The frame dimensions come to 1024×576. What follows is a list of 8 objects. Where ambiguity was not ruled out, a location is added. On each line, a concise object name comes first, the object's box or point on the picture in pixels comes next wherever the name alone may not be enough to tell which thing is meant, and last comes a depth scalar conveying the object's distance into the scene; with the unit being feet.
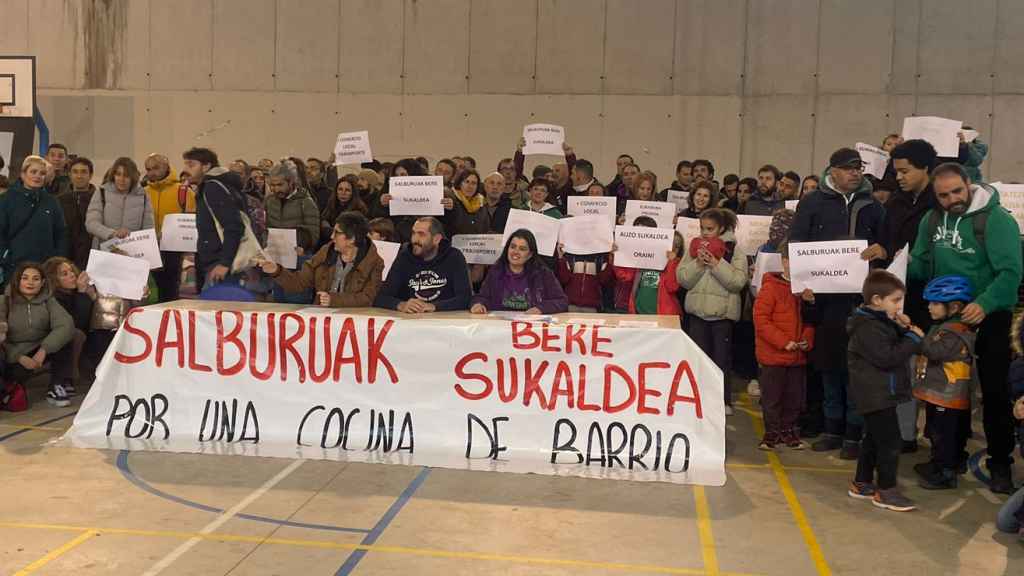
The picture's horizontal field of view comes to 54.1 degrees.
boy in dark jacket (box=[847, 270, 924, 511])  19.98
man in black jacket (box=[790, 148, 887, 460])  24.63
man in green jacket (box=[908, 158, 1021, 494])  21.04
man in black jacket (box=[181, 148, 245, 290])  28.89
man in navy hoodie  25.67
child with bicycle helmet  21.06
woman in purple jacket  25.73
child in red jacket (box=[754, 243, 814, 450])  25.04
